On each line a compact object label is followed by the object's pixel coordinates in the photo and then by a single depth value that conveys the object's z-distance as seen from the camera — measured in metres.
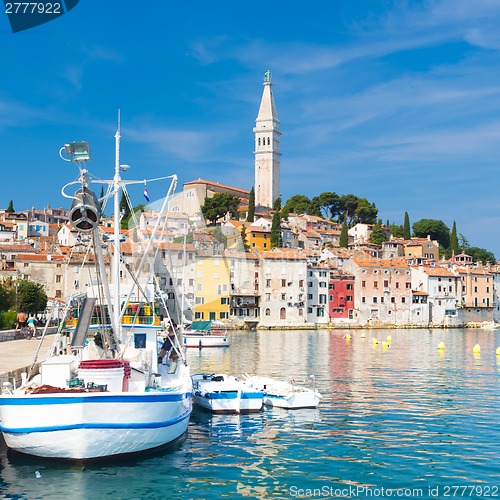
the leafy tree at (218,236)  65.86
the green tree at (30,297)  45.22
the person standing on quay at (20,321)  31.16
